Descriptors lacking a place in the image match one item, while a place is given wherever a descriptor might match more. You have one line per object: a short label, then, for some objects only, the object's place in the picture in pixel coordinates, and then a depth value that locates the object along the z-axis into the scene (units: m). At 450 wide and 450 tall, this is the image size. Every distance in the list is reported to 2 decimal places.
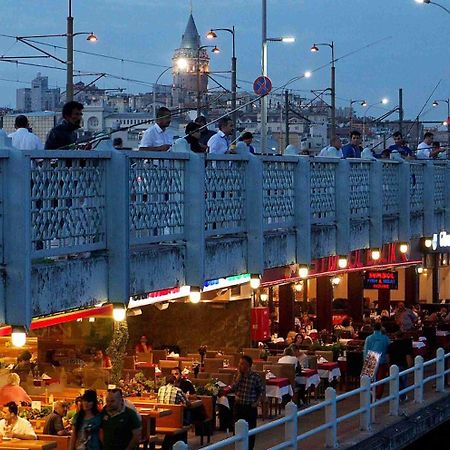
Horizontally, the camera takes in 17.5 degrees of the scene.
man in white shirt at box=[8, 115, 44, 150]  15.55
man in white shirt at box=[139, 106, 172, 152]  19.00
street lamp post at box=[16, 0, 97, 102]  28.92
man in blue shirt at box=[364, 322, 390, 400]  25.08
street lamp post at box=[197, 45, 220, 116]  43.52
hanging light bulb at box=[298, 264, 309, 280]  21.88
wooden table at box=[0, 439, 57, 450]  18.75
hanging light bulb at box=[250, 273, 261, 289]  19.44
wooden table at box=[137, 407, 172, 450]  21.17
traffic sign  29.41
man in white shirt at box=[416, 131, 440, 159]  33.30
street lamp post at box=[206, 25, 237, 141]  43.91
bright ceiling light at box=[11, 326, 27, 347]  12.91
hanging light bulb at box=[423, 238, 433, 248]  31.22
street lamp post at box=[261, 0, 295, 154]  28.84
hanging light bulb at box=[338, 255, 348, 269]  24.14
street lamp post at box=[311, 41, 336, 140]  54.83
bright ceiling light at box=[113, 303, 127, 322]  15.05
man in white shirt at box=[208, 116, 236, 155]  20.69
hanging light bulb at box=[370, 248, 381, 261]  27.03
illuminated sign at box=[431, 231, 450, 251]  31.08
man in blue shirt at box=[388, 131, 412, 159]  30.92
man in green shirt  14.86
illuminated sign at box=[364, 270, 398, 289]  38.25
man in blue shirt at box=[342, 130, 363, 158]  26.58
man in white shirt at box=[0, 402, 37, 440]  19.59
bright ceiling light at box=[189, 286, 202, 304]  17.22
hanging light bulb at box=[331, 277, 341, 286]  40.28
